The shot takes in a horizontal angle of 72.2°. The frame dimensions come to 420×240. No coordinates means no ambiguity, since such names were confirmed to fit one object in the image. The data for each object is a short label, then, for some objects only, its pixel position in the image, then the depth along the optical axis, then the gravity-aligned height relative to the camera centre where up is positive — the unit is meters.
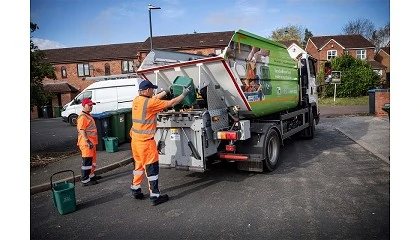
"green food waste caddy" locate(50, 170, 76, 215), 3.95 -1.23
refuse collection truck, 4.67 -0.06
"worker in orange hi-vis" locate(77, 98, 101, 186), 5.02 -0.58
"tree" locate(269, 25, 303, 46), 49.44 +12.05
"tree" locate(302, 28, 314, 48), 73.75 +17.61
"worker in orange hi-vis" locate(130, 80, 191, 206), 4.05 -0.31
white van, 13.55 +0.68
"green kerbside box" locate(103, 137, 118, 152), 7.65 -0.95
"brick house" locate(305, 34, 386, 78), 37.28 +7.24
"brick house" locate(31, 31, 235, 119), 32.11 +5.73
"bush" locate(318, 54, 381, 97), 25.69 +2.04
